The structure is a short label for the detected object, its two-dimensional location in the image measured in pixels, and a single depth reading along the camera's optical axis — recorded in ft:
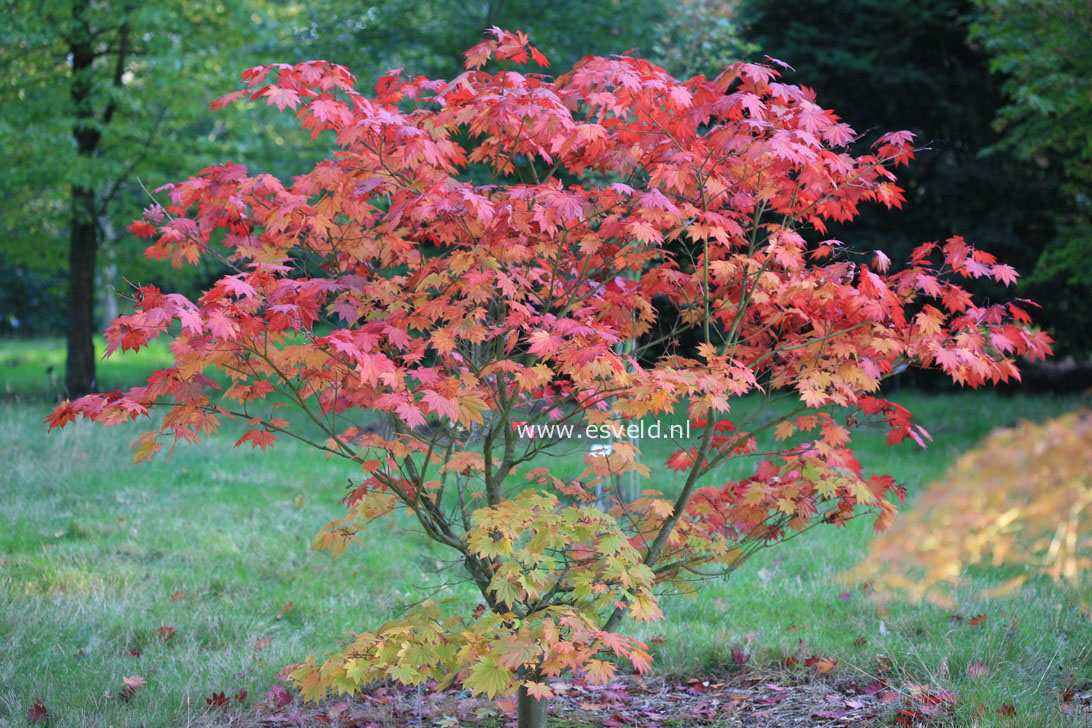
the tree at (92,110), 35.14
